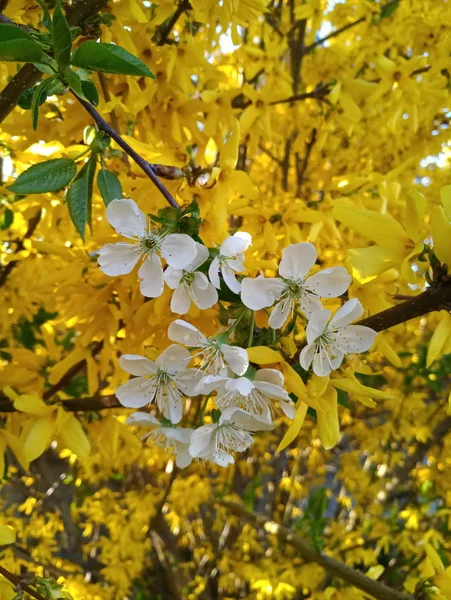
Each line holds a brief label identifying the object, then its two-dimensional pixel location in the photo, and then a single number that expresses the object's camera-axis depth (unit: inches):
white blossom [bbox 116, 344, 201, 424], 5.8
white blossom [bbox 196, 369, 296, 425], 5.0
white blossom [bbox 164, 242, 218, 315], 5.4
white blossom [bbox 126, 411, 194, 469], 6.5
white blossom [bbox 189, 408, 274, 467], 5.8
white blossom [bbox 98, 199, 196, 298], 5.3
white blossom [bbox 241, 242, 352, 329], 5.4
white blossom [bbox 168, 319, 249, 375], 5.1
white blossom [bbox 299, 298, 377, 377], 5.2
